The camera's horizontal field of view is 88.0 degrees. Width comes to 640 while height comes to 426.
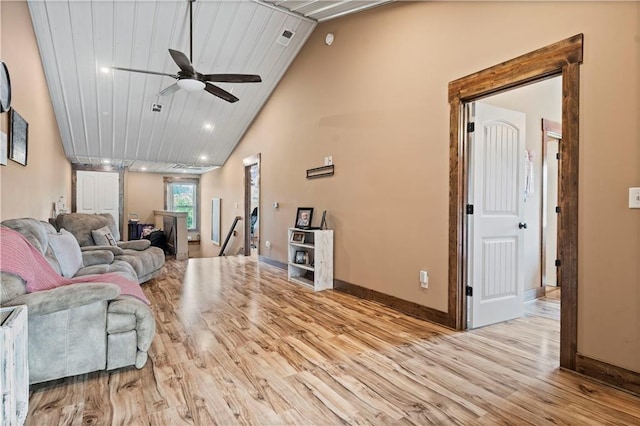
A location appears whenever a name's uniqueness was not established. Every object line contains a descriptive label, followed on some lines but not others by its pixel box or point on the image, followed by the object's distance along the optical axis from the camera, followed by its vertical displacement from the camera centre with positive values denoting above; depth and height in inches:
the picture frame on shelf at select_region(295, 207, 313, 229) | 192.7 -2.9
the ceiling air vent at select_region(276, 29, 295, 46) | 193.6 +104.2
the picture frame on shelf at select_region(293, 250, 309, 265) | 192.6 -26.3
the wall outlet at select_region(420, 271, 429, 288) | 126.9 -25.7
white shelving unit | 172.6 -25.3
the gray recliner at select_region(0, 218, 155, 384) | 74.8 -28.3
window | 406.6 +18.8
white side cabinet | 53.1 -27.1
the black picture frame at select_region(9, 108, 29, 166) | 125.3 +30.0
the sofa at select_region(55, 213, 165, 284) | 170.4 -17.5
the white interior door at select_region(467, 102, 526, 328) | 117.8 -0.9
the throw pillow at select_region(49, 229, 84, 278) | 118.2 -15.4
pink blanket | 74.5 -12.7
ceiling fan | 140.6 +60.5
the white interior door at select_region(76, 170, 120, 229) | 323.9 +19.7
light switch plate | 76.0 +3.5
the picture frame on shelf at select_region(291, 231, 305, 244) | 193.3 -14.7
